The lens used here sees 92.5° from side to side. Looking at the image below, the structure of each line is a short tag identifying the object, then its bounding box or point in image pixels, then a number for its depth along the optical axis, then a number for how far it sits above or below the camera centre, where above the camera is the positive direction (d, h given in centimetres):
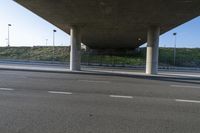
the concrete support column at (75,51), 976 +115
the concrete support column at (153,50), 925 +128
